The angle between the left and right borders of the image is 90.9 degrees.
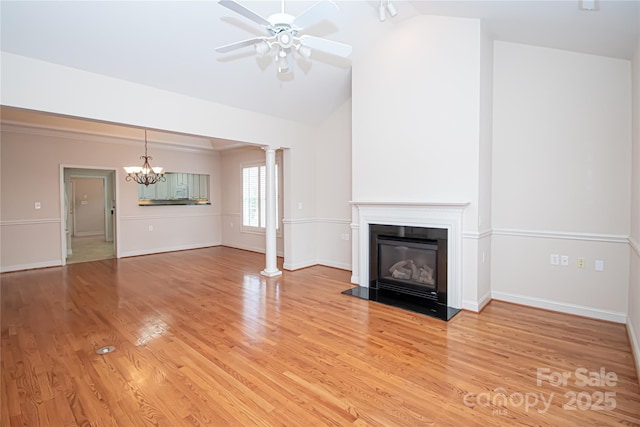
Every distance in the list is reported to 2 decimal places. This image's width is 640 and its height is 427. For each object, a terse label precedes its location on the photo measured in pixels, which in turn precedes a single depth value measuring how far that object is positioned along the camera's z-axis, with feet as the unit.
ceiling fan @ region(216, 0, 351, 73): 7.25
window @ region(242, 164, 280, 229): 25.94
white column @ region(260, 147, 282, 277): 18.33
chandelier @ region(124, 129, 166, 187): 22.65
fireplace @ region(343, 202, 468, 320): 12.87
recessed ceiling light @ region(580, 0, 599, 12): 8.61
